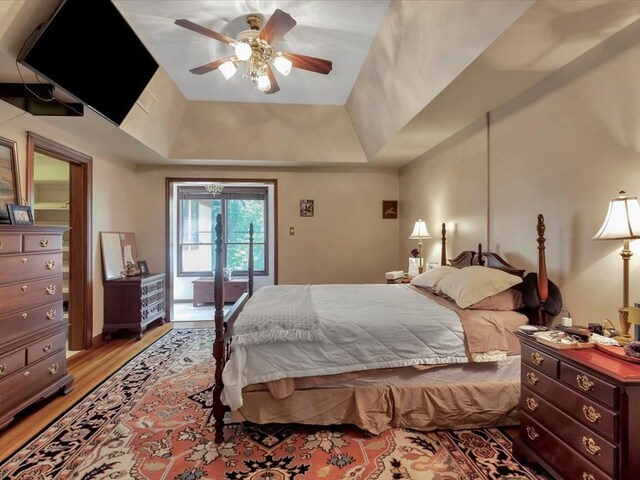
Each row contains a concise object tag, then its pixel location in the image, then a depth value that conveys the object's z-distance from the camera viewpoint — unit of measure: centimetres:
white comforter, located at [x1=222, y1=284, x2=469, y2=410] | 198
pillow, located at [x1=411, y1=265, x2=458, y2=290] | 285
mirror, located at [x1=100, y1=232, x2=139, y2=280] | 402
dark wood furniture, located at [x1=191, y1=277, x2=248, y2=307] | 625
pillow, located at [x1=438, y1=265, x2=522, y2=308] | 224
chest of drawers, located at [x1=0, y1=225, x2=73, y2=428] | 212
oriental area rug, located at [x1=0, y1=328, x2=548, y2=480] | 175
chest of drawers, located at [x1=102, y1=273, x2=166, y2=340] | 401
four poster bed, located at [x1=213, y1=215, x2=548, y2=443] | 199
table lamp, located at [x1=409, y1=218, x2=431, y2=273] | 393
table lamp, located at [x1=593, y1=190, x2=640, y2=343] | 153
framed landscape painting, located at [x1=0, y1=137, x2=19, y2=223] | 250
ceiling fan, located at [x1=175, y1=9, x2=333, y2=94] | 216
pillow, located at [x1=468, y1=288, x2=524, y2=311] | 226
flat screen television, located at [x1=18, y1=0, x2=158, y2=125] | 207
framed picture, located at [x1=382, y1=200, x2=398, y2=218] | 519
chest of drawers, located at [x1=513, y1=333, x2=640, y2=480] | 124
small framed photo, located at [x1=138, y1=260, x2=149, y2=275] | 465
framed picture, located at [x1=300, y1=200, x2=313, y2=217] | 507
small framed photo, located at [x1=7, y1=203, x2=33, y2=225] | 236
